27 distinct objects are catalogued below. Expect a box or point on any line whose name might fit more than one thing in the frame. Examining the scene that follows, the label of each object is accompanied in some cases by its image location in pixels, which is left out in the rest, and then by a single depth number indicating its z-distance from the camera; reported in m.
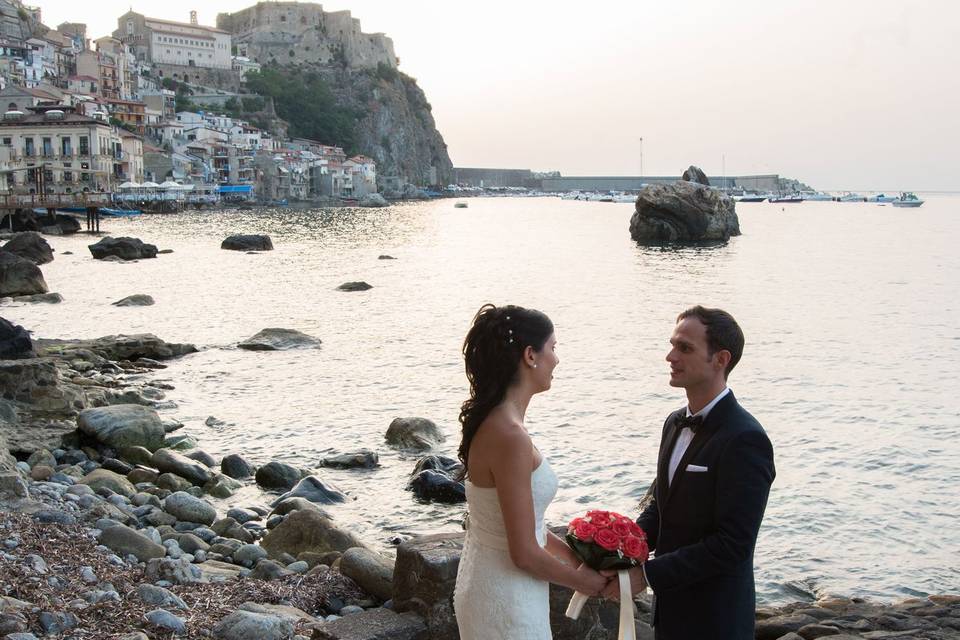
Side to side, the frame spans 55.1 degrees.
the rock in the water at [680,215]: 75.19
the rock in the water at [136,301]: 31.98
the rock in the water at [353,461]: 13.83
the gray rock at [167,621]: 6.02
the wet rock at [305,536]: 9.54
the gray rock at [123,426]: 13.27
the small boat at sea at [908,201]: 188.75
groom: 3.64
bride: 3.48
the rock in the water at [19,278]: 33.12
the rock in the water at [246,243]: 58.75
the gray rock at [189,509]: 10.63
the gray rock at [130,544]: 7.98
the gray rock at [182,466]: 12.62
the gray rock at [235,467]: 13.25
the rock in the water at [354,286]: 39.38
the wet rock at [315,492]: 12.19
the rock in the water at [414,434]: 14.88
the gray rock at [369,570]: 7.42
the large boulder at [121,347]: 20.97
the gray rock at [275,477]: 12.79
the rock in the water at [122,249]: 49.88
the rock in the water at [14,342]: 16.72
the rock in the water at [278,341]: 24.02
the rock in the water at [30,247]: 44.78
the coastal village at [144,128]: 88.44
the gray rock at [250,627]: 6.01
